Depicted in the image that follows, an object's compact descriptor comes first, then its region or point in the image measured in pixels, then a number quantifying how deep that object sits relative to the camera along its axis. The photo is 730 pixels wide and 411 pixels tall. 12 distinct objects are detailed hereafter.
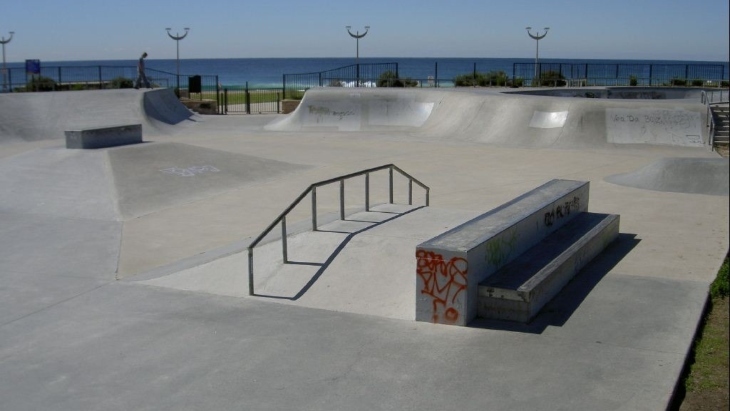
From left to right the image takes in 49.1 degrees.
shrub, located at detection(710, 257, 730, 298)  8.67
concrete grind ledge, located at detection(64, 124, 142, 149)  18.17
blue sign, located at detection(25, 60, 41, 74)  35.84
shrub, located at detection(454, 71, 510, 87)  40.44
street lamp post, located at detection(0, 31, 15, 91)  34.78
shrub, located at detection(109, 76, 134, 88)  39.62
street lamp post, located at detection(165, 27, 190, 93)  45.31
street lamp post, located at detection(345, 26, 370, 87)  40.37
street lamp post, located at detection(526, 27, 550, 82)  39.53
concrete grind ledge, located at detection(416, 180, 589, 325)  7.57
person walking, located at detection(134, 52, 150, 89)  34.50
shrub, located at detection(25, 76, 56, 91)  36.44
